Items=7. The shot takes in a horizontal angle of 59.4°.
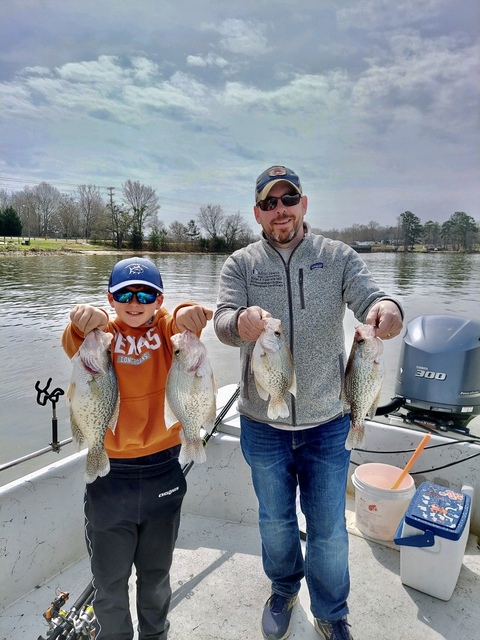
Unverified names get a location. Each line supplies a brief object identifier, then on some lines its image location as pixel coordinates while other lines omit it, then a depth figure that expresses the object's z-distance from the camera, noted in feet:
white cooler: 8.16
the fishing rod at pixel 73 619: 6.82
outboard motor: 10.93
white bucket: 9.64
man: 6.93
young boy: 6.42
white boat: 8.09
